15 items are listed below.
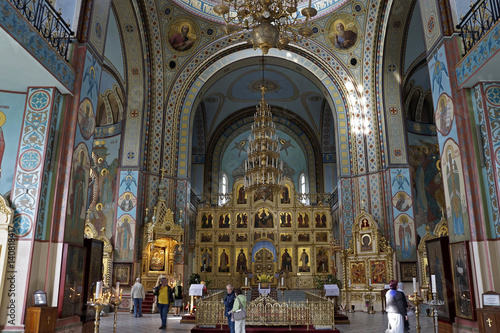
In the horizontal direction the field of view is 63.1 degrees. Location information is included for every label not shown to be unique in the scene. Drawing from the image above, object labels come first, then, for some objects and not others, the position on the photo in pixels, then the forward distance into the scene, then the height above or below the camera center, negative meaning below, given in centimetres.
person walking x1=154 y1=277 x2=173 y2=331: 946 -79
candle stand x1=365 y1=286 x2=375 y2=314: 1305 -103
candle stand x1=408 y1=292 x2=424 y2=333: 701 -57
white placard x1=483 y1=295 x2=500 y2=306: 598 -50
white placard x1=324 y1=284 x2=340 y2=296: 1225 -72
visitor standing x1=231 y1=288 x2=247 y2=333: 723 -73
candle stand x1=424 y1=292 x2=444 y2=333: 684 -61
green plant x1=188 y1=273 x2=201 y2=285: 1447 -45
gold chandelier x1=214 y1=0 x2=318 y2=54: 805 +478
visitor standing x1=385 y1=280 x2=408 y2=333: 638 -68
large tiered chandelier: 1386 +357
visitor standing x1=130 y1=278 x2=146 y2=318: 1170 -84
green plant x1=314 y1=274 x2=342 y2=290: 1445 -56
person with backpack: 1213 -98
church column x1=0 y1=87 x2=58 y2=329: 655 +102
